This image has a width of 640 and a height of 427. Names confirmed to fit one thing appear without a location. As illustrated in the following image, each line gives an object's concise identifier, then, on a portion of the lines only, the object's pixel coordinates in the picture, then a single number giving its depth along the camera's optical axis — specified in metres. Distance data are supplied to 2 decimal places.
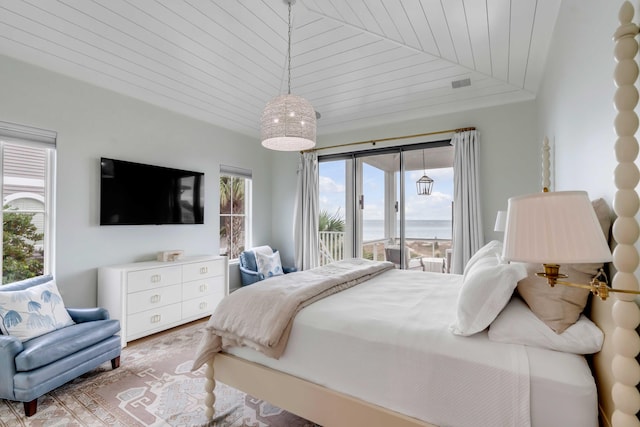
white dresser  3.13
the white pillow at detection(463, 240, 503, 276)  2.22
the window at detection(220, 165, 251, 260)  4.85
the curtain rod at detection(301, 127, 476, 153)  4.00
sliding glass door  4.38
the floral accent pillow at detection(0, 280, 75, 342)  2.21
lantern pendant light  4.39
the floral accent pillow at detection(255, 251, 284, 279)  4.60
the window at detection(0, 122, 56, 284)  2.78
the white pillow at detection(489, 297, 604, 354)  1.21
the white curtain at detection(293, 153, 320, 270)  5.14
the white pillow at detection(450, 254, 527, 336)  1.40
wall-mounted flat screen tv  3.33
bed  0.82
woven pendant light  2.43
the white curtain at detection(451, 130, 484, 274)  3.85
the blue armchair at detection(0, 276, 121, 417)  2.01
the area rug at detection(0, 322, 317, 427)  1.99
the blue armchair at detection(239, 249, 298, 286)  4.46
